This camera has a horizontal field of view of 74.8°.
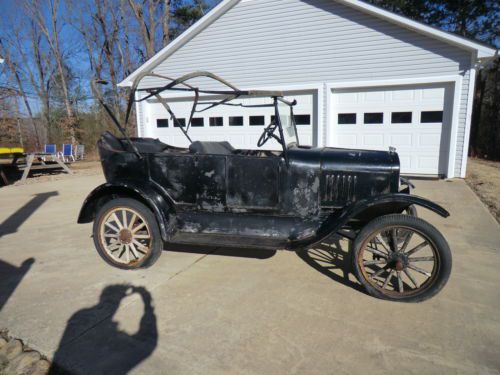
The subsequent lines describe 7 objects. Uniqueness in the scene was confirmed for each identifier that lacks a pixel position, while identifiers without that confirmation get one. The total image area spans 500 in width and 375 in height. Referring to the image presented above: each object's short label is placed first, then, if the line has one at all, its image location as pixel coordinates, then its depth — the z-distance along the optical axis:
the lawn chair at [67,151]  14.50
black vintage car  2.92
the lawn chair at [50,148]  13.59
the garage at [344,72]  8.10
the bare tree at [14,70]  22.20
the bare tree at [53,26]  20.39
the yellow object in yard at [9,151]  9.48
